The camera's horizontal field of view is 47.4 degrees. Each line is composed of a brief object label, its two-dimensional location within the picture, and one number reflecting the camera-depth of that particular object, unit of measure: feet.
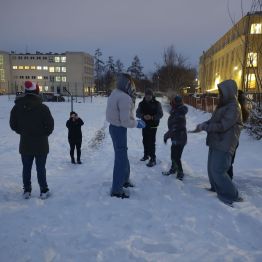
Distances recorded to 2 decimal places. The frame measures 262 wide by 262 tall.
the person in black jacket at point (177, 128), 19.75
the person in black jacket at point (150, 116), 23.04
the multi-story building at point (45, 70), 320.91
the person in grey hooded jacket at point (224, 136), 15.21
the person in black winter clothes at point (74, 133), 25.39
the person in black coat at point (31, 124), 15.39
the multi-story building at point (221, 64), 140.96
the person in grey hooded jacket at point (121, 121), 15.37
